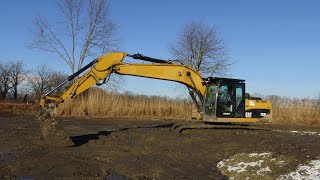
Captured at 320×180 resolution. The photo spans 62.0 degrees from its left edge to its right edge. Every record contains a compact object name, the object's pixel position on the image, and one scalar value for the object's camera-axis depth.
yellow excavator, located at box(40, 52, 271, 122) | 9.75
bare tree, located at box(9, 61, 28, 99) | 45.77
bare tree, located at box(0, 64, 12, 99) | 44.57
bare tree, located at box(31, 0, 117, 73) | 23.38
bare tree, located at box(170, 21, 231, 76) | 24.92
